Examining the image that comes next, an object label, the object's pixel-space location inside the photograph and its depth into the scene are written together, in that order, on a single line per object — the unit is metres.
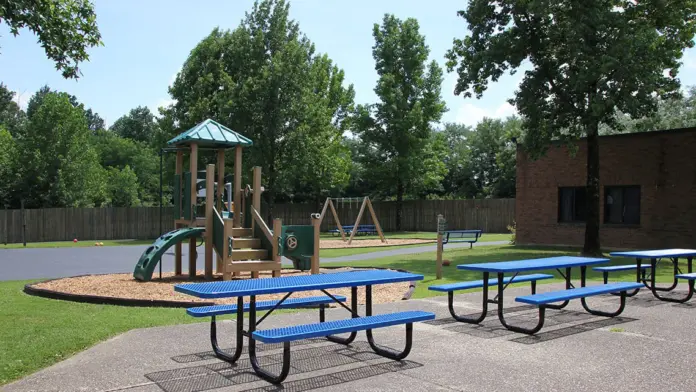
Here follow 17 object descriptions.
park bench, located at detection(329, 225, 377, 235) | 34.81
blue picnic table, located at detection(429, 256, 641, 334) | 7.54
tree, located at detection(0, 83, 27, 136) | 63.16
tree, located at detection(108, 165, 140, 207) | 56.16
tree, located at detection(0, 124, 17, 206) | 42.12
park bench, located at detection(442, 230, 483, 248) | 25.12
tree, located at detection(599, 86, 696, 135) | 44.59
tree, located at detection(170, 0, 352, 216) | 34.94
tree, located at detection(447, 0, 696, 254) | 18.56
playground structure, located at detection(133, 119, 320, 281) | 12.90
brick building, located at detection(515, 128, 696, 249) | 21.28
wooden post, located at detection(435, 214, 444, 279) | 13.47
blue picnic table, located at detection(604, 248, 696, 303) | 10.16
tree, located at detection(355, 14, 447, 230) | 44.66
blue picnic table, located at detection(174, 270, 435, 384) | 5.46
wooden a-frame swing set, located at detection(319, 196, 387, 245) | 28.44
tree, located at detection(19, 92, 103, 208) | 41.44
